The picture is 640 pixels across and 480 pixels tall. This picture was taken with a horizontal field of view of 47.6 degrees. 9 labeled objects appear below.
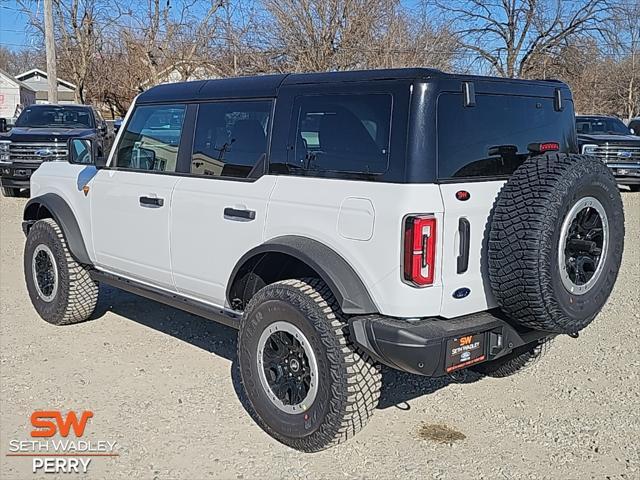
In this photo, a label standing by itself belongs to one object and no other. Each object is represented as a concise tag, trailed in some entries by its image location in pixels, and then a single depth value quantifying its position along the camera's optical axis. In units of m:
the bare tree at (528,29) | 29.84
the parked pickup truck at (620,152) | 14.98
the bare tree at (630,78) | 38.19
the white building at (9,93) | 52.03
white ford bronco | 3.45
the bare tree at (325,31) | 23.45
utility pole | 22.05
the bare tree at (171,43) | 28.28
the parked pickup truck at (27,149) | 13.30
